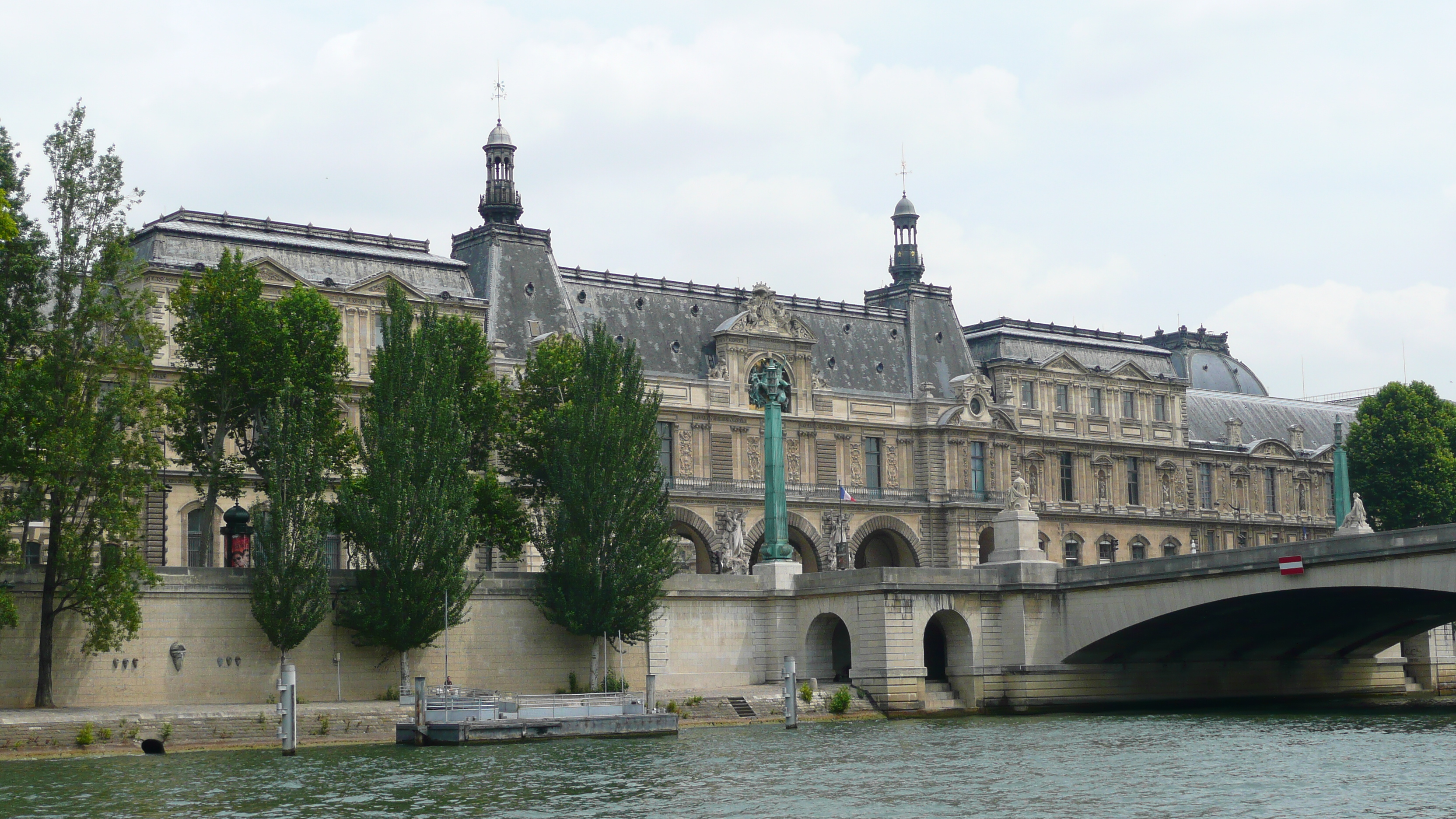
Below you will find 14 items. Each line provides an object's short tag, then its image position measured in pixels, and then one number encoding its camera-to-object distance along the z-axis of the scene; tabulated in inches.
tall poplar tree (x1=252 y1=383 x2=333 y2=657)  2561.5
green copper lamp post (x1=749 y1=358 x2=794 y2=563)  3117.6
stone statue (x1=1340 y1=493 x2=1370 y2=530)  3246.3
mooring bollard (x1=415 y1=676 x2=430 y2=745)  2347.4
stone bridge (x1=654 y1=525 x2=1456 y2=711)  2824.8
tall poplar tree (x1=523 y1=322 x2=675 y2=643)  2807.6
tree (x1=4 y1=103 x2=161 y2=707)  2357.3
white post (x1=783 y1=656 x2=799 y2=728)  2640.3
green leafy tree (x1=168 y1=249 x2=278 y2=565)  2694.4
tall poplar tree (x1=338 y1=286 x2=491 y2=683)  2632.9
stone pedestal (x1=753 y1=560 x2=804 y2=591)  3102.9
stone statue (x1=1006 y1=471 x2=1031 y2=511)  3115.2
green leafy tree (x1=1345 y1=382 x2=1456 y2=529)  4286.4
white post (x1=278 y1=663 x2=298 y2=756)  2226.9
